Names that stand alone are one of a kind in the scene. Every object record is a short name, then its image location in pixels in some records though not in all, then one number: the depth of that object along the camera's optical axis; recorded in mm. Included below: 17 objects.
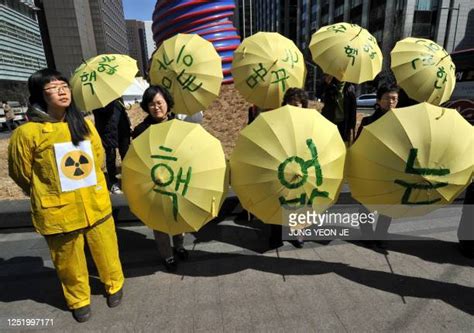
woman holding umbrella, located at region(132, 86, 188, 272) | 2986
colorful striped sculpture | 8797
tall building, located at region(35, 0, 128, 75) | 67750
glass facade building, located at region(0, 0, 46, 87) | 49312
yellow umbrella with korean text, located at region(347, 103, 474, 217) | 2215
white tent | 13778
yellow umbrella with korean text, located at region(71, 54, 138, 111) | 3777
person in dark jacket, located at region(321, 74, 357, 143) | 4355
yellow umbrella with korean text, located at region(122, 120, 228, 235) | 2318
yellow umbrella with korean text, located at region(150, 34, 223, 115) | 4074
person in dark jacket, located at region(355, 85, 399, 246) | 3367
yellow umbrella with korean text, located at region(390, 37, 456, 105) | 3945
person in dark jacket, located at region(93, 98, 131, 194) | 4543
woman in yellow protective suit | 2354
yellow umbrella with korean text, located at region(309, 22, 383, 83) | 4090
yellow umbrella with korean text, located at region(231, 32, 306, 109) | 4102
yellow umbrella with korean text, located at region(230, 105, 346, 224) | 2229
